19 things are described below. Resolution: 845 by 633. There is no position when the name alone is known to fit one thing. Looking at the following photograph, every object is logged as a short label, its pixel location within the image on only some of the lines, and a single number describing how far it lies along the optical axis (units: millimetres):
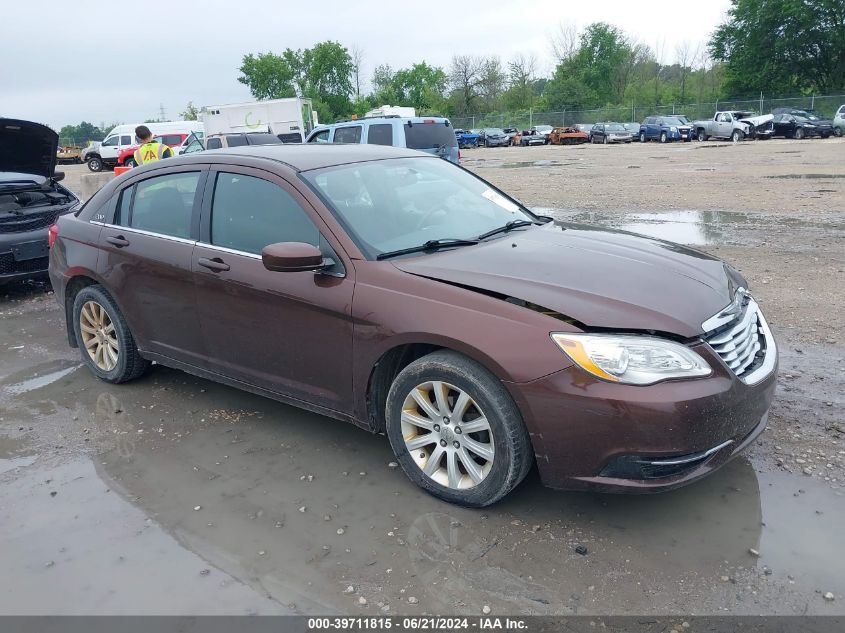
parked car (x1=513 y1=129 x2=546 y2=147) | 49062
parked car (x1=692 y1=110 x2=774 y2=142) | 37406
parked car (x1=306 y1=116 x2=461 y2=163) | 13852
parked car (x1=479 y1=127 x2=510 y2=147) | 49844
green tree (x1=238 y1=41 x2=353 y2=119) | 83812
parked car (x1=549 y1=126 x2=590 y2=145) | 46812
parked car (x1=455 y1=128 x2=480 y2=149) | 50844
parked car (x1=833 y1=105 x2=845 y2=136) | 36312
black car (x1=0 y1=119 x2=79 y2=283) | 7707
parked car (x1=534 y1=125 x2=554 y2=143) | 49394
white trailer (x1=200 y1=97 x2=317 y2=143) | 26609
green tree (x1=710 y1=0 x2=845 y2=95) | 51438
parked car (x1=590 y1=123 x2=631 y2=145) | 44453
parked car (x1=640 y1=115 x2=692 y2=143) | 41219
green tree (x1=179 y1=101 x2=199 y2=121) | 84788
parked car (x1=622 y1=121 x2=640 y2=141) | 44688
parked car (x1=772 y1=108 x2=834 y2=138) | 35812
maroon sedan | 2979
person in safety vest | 10279
